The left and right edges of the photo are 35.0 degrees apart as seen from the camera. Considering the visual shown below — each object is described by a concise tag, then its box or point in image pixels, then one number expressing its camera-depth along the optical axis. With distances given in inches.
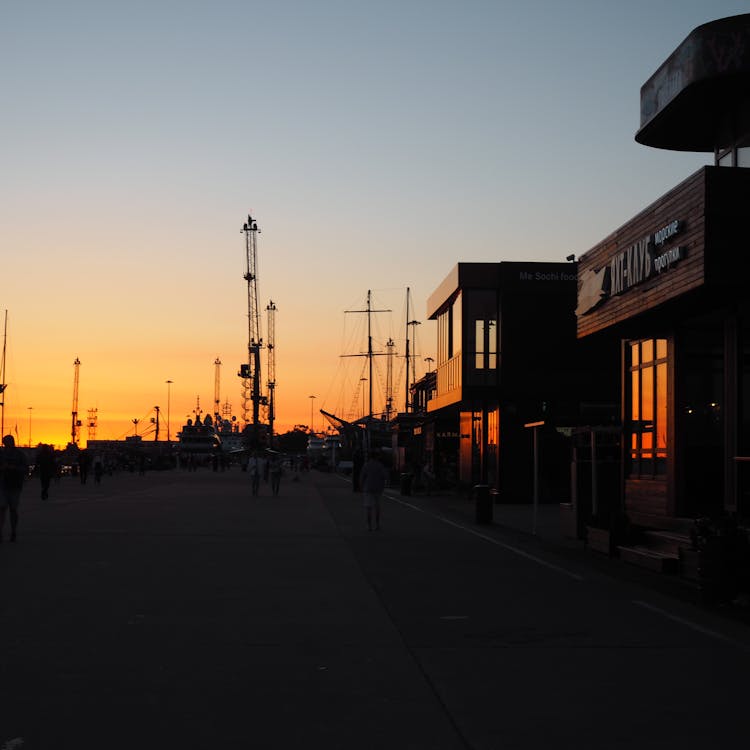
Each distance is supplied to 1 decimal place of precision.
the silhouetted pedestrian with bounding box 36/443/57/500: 1530.5
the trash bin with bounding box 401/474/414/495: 1848.3
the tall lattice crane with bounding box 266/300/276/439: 6761.8
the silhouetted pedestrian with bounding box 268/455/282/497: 1775.3
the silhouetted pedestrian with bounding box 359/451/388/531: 974.4
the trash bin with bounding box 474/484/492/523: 1116.5
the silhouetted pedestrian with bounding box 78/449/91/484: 2249.0
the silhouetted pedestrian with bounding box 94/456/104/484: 2276.1
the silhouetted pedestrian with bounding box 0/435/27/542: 768.3
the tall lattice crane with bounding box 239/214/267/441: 5615.2
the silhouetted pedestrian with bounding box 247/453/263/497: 1727.4
